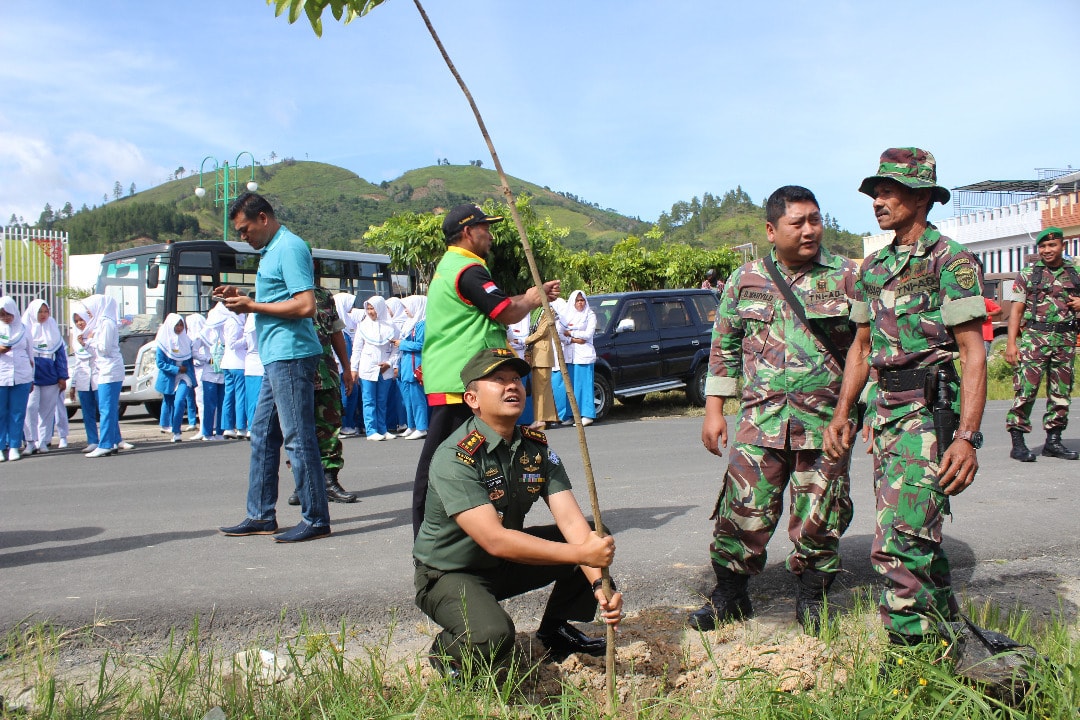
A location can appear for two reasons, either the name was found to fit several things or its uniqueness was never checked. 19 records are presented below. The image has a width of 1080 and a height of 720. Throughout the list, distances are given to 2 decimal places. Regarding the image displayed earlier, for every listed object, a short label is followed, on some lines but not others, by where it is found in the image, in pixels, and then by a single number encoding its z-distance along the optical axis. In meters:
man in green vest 4.31
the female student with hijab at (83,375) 11.09
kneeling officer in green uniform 3.17
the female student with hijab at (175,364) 12.79
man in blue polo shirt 5.41
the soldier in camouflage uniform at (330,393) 7.12
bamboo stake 2.74
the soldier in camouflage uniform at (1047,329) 7.98
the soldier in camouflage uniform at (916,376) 3.31
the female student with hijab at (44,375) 11.04
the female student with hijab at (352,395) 13.12
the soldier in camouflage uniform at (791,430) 3.98
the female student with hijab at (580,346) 12.58
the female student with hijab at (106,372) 10.66
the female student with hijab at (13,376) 10.26
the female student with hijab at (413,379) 12.05
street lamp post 27.89
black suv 13.43
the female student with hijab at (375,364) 12.12
